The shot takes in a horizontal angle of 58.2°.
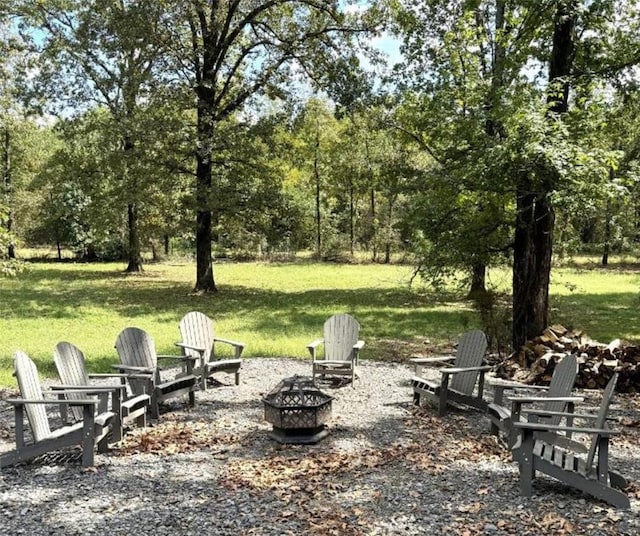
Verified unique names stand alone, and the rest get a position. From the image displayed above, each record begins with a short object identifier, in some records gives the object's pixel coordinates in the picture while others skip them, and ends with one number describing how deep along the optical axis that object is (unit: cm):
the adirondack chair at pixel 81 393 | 473
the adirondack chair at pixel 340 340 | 702
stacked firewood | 692
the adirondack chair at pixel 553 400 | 439
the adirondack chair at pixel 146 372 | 545
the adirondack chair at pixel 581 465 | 354
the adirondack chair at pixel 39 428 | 412
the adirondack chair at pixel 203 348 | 647
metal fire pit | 474
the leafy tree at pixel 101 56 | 1478
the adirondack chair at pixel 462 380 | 562
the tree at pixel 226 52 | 1595
